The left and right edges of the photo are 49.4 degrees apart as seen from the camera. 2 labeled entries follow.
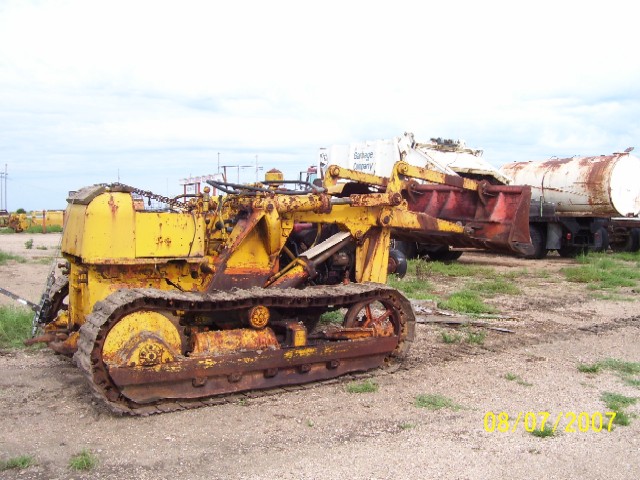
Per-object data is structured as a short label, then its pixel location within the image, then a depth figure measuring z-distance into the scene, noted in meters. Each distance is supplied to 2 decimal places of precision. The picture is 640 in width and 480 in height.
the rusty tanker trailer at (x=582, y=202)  20.28
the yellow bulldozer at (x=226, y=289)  5.85
